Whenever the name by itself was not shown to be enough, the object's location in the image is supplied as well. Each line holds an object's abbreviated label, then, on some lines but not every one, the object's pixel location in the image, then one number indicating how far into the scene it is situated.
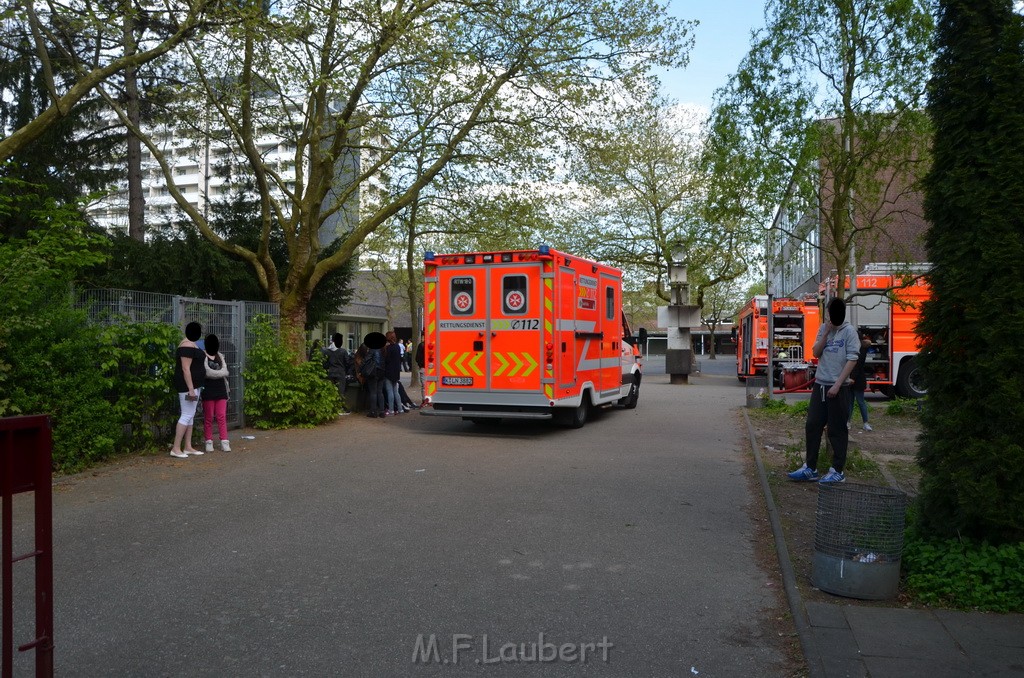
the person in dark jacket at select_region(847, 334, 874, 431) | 12.97
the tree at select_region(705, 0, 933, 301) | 10.83
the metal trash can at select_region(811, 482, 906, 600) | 5.06
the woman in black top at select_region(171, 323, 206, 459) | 10.61
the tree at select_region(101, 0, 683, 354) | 13.97
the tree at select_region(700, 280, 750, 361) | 66.50
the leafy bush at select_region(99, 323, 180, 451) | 10.37
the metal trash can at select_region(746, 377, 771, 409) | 18.58
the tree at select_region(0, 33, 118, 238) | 17.86
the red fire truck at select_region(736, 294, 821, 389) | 27.38
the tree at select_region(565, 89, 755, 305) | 32.75
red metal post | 2.97
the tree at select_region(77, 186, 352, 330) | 19.39
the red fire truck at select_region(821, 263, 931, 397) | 20.67
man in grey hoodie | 8.43
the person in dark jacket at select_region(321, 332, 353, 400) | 16.25
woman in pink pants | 11.22
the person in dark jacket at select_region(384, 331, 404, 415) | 16.53
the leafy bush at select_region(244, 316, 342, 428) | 13.82
